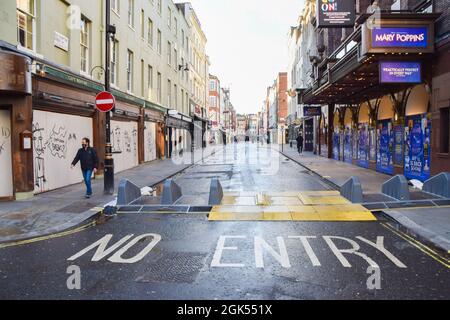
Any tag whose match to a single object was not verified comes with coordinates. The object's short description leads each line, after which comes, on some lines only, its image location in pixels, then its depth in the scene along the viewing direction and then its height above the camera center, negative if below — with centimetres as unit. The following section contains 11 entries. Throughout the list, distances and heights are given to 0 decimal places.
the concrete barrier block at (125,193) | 1111 -136
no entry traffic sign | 1298 +134
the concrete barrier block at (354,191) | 1130 -137
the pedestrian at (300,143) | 3862 -8
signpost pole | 1317 -24
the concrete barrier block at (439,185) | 1141 -126
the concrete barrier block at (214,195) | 1123 -141
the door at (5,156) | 1191 -33
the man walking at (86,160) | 1255 -50
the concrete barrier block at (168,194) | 1131 -139
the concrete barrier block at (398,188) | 1122 -131
